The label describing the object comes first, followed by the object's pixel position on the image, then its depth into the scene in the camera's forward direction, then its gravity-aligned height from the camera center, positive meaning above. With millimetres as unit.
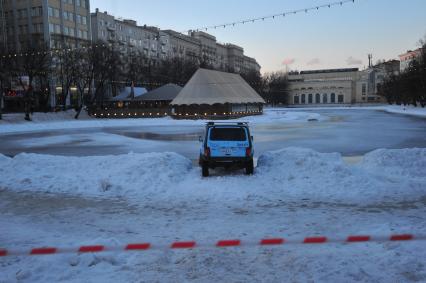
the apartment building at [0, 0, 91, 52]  85812 +19292
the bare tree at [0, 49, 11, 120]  50344 +5226
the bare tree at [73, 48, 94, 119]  65062 +6560
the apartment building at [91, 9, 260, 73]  106600 +21590
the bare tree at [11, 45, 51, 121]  53938 +5904
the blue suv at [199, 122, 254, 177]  13617 -1556
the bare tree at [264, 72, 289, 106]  139750 +5138
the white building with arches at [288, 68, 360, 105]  147250 +5351
